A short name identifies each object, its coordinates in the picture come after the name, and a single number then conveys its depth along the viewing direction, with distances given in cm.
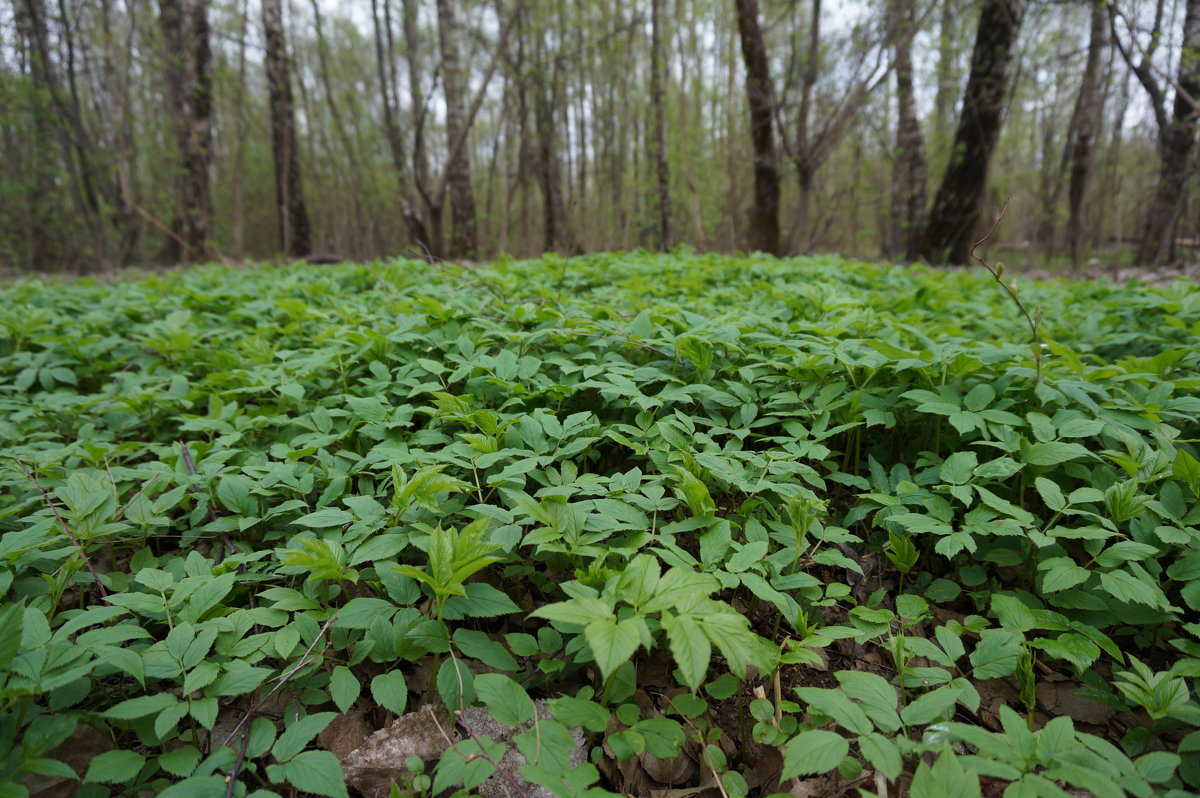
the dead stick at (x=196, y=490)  173
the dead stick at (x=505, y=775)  119
